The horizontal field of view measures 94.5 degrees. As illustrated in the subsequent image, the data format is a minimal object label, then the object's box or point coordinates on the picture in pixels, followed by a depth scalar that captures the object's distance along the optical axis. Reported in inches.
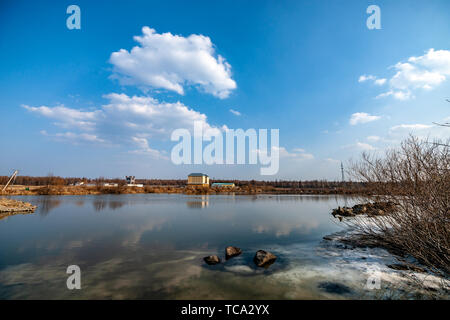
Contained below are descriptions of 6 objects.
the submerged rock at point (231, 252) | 267.4
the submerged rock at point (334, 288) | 175.9
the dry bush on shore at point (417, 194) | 178.4
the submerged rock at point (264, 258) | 242.2
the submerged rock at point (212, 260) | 245.8
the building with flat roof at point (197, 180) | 2970.0
